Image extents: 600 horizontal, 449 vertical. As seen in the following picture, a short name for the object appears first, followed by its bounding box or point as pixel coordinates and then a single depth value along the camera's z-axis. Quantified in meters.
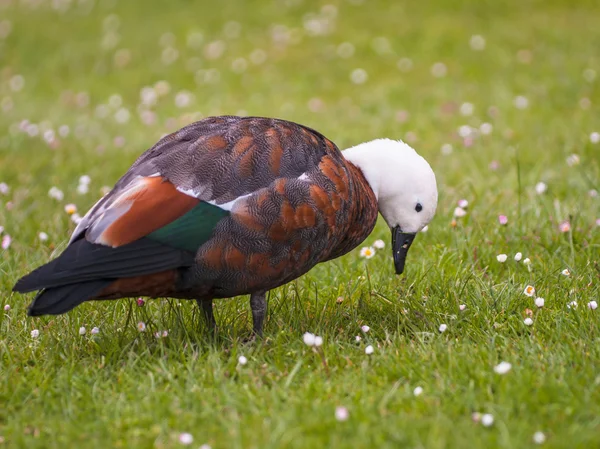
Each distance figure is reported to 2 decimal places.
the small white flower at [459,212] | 9.76
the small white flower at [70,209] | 9.78
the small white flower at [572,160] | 11.31
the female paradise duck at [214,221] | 6.62
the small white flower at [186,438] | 5.66
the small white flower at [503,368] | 6.17
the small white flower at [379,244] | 9.42
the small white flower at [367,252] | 9.34
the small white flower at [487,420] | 5.65
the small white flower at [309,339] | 6.93
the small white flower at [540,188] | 10.33
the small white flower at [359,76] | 18.72
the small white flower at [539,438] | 5.42
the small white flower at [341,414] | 5.71
